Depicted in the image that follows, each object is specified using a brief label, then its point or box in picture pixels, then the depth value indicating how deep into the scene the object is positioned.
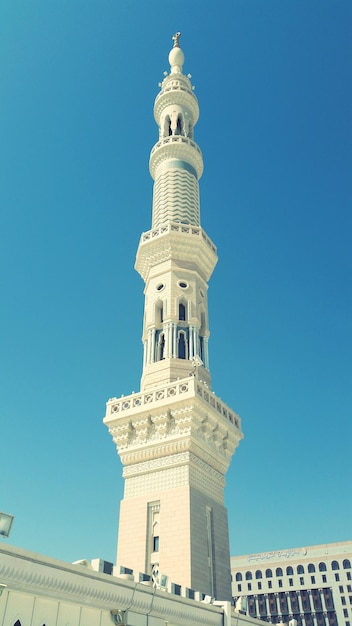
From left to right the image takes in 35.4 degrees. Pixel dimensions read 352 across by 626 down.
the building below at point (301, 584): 94.12
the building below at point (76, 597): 10.63
